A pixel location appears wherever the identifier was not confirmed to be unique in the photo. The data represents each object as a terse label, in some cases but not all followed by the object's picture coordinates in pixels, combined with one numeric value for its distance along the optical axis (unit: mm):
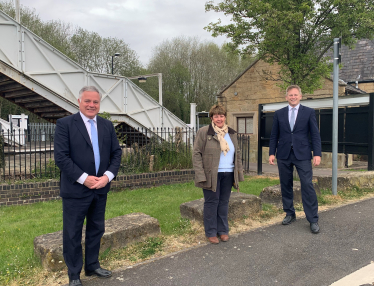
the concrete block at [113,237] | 3117
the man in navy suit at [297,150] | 4297
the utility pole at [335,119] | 6102
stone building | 16734
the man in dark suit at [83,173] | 2740
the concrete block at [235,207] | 4581
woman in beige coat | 3785
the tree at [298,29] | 8789
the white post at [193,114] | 13769
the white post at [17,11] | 8881
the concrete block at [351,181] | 6477
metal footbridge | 8586
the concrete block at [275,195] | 5504
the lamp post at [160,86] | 12994
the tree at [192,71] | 35031
